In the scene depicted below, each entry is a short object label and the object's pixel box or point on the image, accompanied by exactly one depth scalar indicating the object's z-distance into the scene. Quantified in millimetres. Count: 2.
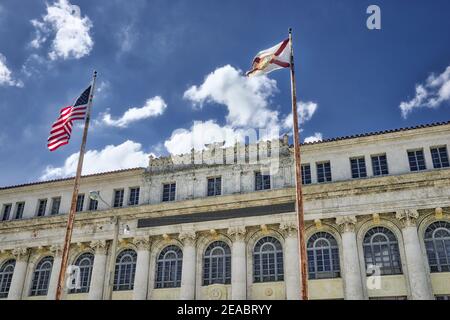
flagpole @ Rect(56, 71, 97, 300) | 18906
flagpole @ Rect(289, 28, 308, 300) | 14308
